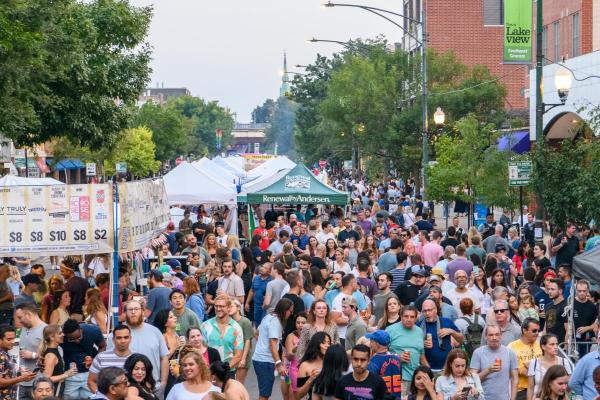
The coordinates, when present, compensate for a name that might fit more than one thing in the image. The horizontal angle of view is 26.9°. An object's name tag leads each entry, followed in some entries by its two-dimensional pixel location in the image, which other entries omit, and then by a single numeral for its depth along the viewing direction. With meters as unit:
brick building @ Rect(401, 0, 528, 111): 76.06
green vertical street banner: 33.00
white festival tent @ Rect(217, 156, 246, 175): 60.24
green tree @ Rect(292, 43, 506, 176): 54.53
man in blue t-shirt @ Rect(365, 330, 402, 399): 11.11
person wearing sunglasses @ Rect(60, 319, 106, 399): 12.13
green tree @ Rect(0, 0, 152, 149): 24.39
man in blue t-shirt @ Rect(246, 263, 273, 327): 17.79
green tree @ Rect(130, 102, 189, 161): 105.00
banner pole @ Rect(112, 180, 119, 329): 14.73
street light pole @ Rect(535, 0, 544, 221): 25.16
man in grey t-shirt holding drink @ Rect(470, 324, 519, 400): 11.86
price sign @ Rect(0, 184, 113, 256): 14.85
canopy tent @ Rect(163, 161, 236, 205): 31.20
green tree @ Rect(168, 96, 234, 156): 145.96
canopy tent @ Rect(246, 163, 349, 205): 30.34
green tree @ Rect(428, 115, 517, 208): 34.19
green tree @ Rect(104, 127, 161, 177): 86.30
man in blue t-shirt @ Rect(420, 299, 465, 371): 12.84
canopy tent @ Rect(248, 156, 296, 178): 43.49
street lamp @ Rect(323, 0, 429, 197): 40.12
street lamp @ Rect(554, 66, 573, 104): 26.42
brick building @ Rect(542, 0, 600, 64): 41.38
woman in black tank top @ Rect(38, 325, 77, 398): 11.80
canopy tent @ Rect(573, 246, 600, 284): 14.17
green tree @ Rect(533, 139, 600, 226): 25.14
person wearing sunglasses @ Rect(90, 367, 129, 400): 9.56
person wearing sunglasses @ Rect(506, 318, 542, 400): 12.22
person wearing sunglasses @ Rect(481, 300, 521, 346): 13.06
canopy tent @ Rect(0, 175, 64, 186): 25.19
